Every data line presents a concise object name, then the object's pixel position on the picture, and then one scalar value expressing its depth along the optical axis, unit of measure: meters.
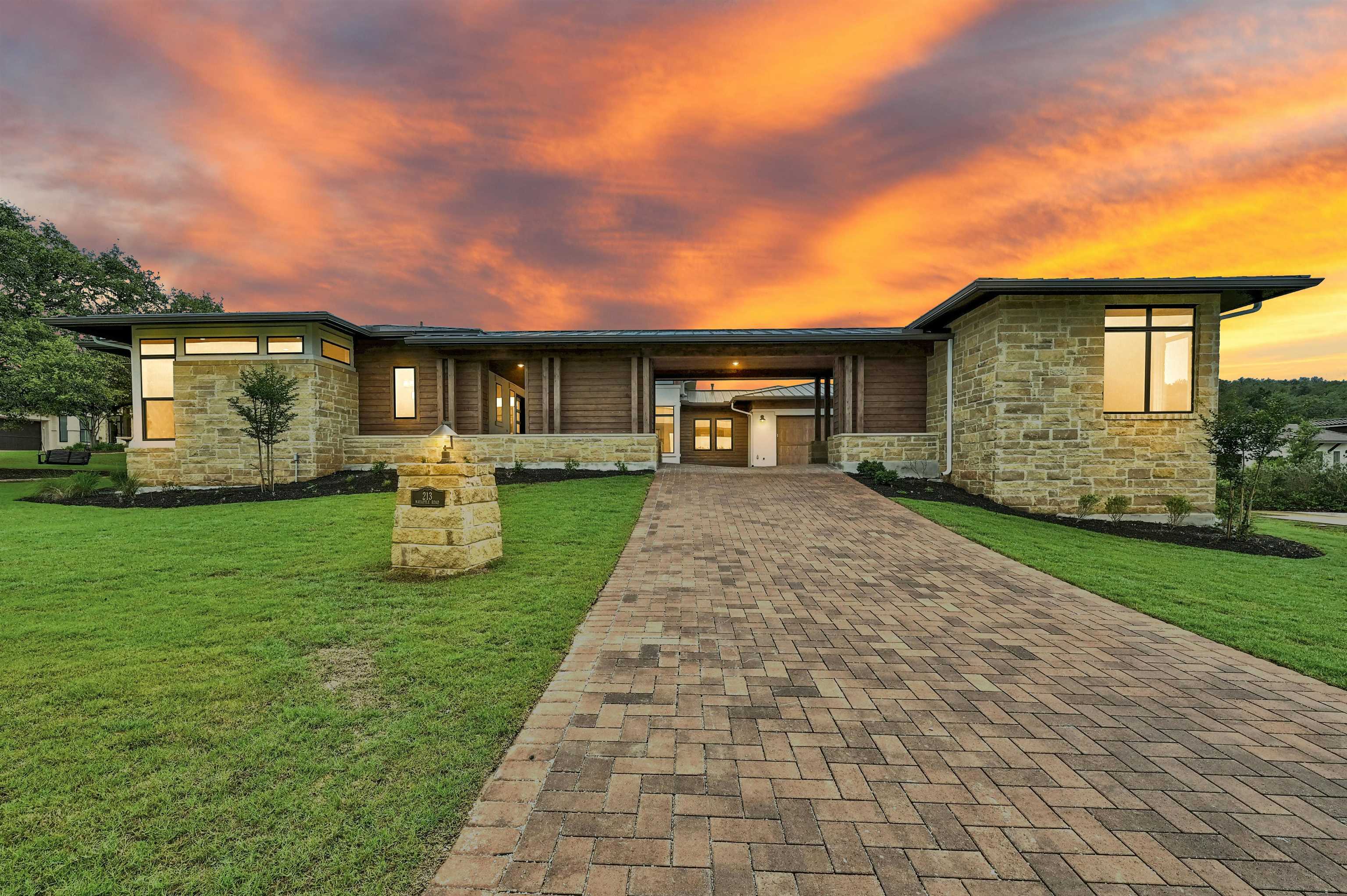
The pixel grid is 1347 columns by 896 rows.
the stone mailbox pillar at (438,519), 5.26
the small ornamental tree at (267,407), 11.15
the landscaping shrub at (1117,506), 9.75
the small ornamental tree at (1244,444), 8.45
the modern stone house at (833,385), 10.33
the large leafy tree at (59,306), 15.38
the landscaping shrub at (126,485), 10.89
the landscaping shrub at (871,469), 12.70
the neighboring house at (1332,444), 28.25
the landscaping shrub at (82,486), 11.12
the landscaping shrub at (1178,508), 9.72
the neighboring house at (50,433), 27.53
